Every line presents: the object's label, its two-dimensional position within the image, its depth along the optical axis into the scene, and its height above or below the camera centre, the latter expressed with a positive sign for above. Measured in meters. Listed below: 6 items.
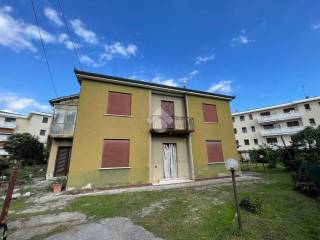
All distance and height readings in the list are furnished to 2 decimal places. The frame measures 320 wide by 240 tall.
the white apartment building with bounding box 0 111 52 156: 33.72 +9.04
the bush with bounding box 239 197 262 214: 5.36 -1.49
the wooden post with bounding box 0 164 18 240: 2.56 -0.57
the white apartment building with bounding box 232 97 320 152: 29.77 +7.94
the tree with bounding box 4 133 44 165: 19.89 +2.20
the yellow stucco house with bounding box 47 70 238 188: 9.21 +1.99
